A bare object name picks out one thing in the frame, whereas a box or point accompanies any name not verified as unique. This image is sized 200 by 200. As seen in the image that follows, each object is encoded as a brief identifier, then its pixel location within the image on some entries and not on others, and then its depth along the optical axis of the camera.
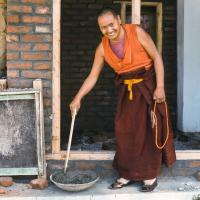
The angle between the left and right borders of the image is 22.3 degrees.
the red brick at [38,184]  4.44
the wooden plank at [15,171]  4.58
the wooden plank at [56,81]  4.48
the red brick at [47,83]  4.55
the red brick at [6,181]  4.49
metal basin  4.26
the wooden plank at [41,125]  4.46
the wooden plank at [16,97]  4.47
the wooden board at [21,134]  4.48
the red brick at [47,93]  4.56
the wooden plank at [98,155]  4.64
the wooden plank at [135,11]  4.56
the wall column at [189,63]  6.76
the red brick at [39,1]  4.46
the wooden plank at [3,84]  4.50
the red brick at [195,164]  4.77
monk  4.30
